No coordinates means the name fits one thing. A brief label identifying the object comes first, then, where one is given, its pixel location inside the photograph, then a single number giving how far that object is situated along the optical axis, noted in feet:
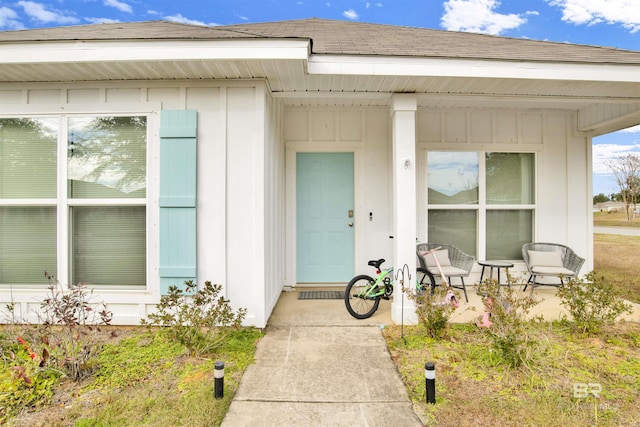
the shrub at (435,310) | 9.36
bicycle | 11.35
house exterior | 9.66
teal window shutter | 10.34
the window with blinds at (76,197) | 10.52
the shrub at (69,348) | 7.43
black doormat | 13.66
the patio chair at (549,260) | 13.56
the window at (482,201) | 15.19
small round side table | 13.68
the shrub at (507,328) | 7.68
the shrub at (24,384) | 6.49
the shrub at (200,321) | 8.64
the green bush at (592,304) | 9.39
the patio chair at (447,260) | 13.21
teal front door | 15.19
